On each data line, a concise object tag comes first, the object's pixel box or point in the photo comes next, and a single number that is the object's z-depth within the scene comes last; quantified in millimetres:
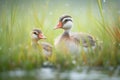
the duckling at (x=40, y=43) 7207
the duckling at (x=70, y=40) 7203
